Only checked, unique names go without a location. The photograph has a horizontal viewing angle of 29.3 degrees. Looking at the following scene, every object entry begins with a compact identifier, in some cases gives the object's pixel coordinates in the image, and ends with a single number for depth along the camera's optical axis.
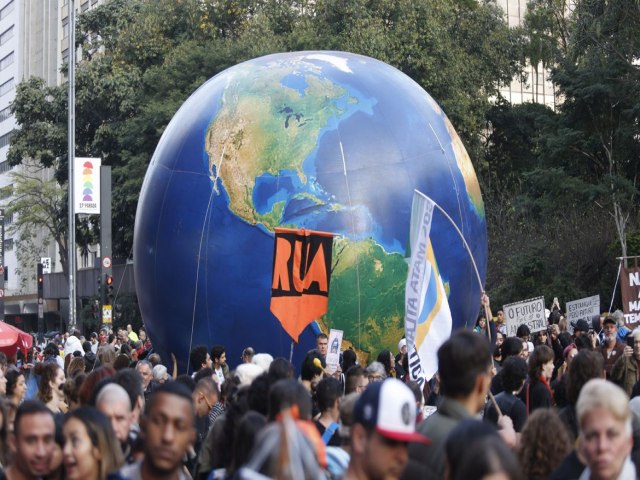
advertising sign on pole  35.47
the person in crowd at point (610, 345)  12.49
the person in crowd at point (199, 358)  12.09
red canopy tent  22.12
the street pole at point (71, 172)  35.50
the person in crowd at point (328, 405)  7.14
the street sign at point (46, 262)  62.95
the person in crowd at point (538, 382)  8.49
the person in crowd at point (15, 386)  8.91
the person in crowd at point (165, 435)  4.61
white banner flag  9.02
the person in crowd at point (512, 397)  7.72
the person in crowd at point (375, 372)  9.56
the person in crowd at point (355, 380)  8.88
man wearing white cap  4.02
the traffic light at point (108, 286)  32.44
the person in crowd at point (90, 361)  14.72
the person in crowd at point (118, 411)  5.72
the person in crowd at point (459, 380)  4.69
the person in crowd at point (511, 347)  10.27
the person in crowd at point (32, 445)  5.27
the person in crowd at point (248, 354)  12.53
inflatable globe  13.77
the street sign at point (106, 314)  31.89
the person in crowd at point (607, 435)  4.43
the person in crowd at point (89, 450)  5.00
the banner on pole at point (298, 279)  12.13
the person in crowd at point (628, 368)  10.30
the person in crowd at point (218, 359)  12.48
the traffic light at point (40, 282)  43.62
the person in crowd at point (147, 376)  11.35
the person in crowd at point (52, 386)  8.98
